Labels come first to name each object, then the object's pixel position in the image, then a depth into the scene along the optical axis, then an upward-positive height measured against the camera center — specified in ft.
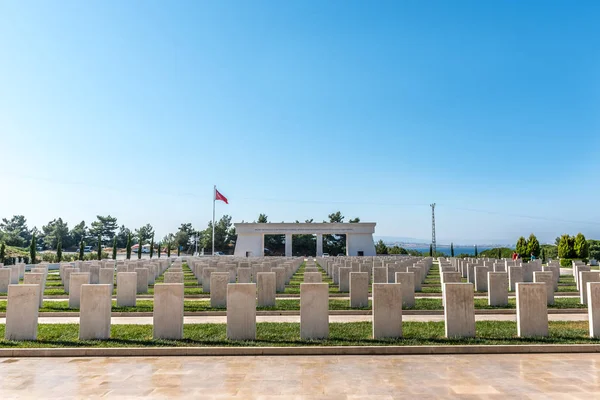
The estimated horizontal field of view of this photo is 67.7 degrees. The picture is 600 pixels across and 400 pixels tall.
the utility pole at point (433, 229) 210.42 +8.50
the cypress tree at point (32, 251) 135.99 -1.69
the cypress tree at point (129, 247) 180.20 -0.51
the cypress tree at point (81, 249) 150.82 -1.16
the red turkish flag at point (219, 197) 169.78 +18.75
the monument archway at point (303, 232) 176.76 +5.37
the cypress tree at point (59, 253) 144.55 -2.43
